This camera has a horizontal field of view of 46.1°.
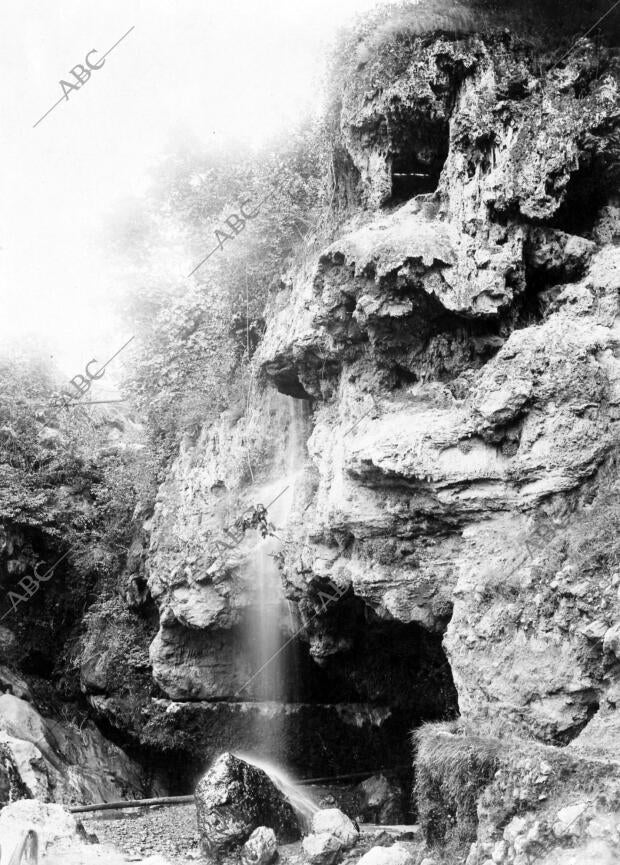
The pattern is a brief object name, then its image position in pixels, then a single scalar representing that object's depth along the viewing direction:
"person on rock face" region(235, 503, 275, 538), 13.00
